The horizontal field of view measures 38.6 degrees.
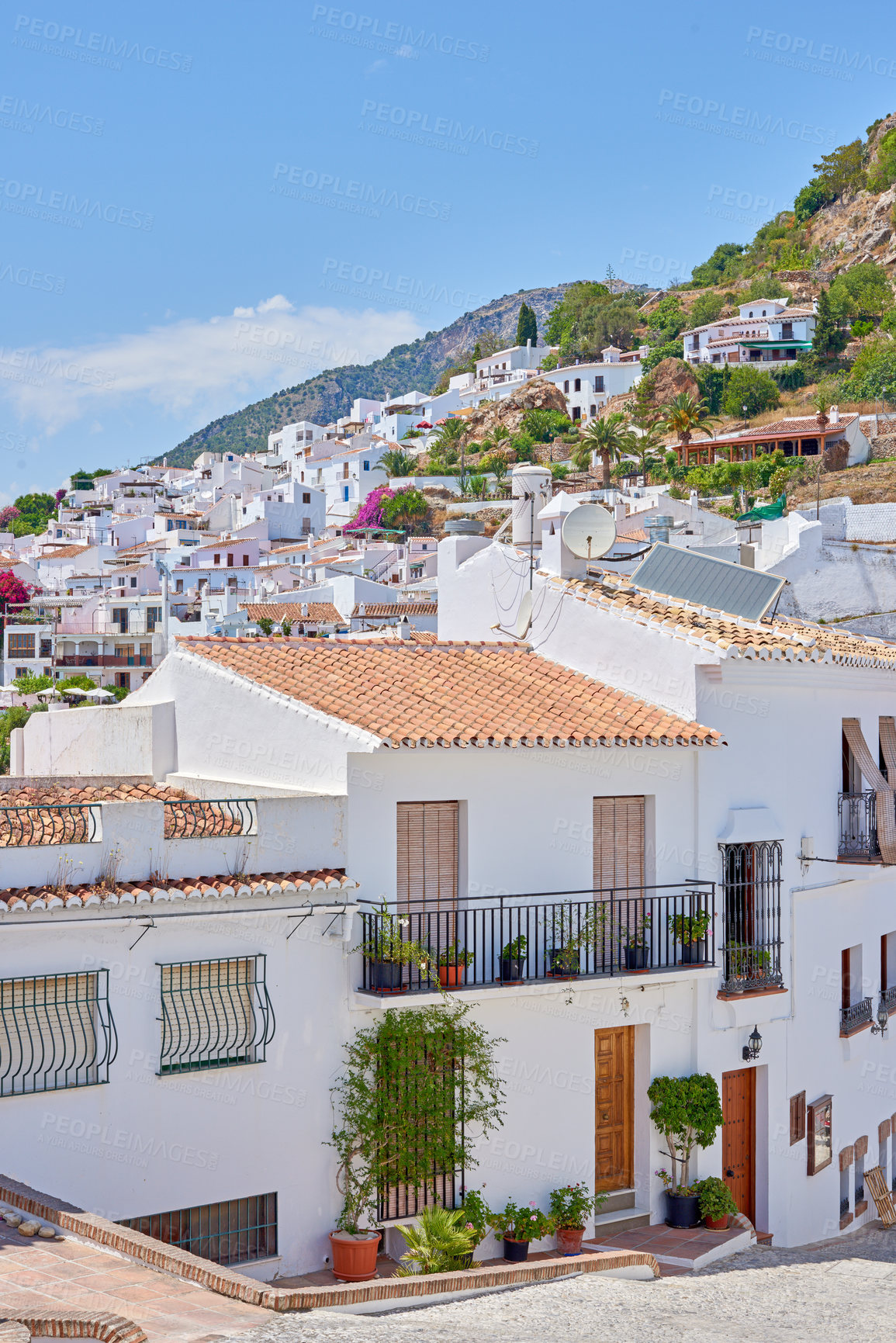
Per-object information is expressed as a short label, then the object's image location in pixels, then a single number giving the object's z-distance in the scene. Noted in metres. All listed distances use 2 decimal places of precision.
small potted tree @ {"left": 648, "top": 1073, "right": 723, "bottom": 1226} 15.16
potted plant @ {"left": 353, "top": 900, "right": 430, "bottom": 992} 12.81
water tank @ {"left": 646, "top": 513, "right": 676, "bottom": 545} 23.56
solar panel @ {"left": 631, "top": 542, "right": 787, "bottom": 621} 18.45
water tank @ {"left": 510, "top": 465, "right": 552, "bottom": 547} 19.19
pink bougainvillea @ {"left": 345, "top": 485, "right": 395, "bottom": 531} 106.88
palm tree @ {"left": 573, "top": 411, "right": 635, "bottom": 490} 98.62
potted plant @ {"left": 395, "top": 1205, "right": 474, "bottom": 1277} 11.95
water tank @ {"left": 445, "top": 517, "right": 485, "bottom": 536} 20.61
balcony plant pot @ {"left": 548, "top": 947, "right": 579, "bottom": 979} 14.05
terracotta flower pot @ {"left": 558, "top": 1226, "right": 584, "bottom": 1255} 14.04
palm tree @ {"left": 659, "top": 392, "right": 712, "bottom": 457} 97.75
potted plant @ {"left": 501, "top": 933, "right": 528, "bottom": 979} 13.73
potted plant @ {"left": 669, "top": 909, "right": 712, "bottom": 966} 15.09
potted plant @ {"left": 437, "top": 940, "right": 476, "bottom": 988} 13.38
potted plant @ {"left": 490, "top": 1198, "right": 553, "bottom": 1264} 13.73
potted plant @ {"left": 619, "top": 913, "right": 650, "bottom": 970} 14.67
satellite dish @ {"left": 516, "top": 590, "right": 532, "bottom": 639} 18.22
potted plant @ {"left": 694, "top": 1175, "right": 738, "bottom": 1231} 15.30
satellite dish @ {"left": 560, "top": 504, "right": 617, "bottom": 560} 18.36
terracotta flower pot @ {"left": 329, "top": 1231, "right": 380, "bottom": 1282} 12.38
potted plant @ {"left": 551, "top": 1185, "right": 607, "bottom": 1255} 14.06
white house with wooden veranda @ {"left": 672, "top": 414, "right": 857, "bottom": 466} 83.50
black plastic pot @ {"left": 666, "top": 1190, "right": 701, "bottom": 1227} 15.27
